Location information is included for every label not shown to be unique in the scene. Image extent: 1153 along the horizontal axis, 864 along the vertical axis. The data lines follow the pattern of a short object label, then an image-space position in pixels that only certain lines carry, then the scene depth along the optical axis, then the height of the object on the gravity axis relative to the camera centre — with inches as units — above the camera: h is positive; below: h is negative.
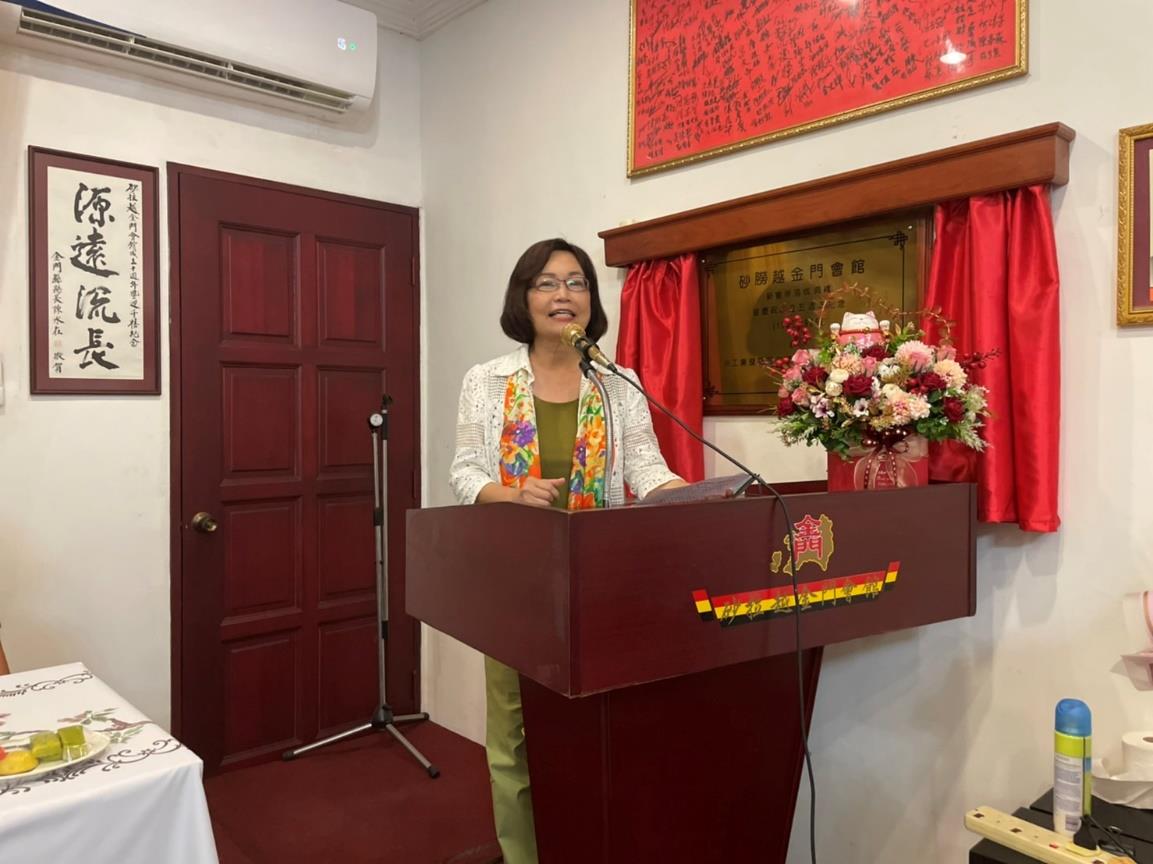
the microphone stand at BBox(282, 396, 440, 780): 124.1 -24.4
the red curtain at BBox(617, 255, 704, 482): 94.7 +8.1
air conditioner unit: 102.1 +47.8
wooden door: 117.9 -5.7
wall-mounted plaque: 79.4 +12.7
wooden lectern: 44.0 -12.3
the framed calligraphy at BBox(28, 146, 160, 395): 105.9 +18.0
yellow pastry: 49.3 -20.5
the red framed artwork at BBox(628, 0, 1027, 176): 75.0 +35.1
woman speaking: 79.5 -1.6
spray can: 56.2 -23.6
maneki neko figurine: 67.9 +6.8
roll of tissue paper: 60.2 -26.5
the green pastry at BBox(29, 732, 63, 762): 51.1 -20.3
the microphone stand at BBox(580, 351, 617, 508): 54.1 +1.5
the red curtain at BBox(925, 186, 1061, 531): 68.6 +5.4
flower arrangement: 63.0 +1.6
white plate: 49.4 -21.0
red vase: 65.7 -4.1
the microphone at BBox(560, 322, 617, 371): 56.0 +4.6
